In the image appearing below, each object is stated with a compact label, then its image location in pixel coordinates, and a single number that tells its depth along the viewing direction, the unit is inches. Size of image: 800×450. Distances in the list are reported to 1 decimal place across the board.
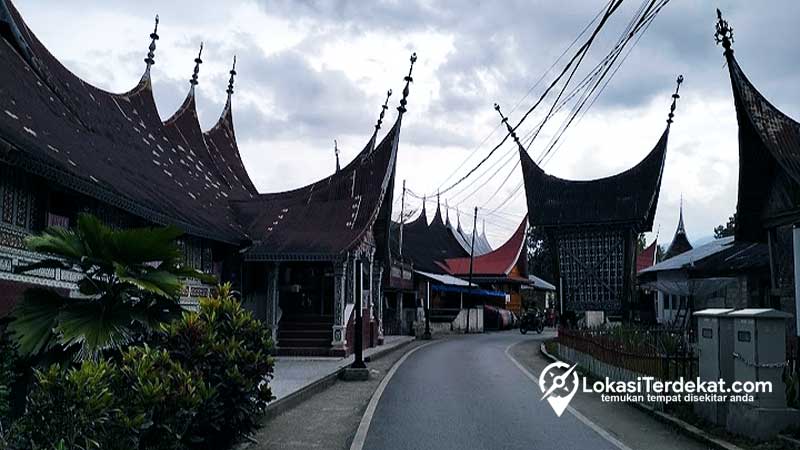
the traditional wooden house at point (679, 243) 1594.5
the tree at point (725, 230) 2277.3
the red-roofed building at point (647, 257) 1983.3
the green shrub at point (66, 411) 202.4
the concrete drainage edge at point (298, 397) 397.7
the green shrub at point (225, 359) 281.4
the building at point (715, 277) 679.7
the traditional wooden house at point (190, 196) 367.9
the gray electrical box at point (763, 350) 293.0
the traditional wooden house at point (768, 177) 442.0
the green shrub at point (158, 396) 230.5
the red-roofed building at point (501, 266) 1708.9
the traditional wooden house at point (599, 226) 969.5
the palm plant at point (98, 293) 235.8
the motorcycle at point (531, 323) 1425.9
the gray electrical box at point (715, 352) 323.0
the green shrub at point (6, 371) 227.8
